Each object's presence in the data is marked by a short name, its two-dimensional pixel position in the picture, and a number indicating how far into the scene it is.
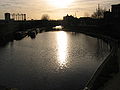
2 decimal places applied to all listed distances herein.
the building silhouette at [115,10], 55.48
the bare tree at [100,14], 84.21
